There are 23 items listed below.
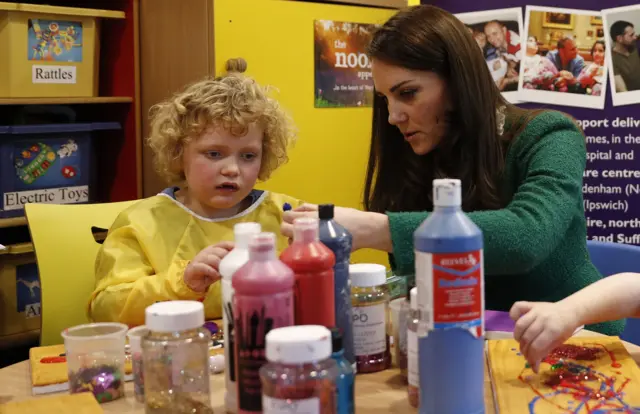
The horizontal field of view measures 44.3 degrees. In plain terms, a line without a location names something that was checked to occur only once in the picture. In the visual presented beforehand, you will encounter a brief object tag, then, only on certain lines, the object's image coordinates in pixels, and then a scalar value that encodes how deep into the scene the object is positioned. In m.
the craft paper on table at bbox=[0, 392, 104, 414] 1.04
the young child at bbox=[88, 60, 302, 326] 1.68
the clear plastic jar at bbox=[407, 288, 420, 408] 1.02
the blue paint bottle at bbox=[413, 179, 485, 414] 0.91
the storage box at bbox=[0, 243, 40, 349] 2.64
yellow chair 1.82
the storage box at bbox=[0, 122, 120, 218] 2.63
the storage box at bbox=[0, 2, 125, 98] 2.60
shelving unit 2.86
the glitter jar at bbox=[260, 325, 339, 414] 0.79
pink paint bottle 0.87
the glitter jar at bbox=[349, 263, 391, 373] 1.16
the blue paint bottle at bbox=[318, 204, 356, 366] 1.03
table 1.08
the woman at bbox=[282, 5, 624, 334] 1.73
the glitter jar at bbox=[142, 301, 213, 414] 1.00
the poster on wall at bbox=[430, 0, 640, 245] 2.98
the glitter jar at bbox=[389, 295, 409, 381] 1.16
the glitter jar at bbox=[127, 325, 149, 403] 1.13
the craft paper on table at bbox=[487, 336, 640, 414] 1.04
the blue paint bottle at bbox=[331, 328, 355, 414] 0.87
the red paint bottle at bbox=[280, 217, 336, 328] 0.93
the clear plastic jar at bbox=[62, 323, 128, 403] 1.16
